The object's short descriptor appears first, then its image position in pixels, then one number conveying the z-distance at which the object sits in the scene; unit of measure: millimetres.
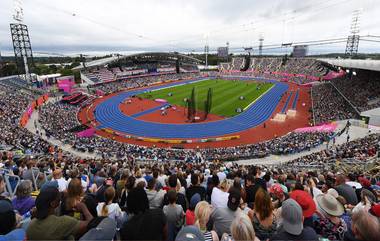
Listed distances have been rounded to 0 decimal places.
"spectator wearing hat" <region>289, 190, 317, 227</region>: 3828
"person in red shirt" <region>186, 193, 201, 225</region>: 4020
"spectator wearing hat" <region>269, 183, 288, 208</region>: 5208
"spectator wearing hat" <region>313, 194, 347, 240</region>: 3865
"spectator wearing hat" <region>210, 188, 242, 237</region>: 3771
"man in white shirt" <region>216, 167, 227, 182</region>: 8391
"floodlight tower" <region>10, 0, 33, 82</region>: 44725
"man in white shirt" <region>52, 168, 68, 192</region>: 5887
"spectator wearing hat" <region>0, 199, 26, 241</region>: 3229
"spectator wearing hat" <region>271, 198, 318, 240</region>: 3062
